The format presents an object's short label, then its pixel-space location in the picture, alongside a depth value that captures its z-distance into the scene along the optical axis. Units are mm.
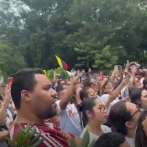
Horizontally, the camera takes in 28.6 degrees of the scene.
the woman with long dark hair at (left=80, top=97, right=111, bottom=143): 2823
